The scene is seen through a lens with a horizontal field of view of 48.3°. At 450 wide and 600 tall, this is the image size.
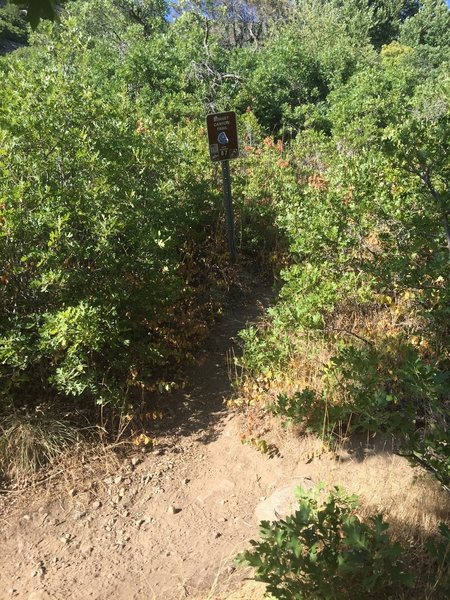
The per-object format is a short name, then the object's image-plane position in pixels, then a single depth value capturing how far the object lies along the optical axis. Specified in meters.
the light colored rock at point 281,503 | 3.15
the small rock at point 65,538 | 3.29
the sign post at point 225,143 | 5.84
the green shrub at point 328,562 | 2.01
